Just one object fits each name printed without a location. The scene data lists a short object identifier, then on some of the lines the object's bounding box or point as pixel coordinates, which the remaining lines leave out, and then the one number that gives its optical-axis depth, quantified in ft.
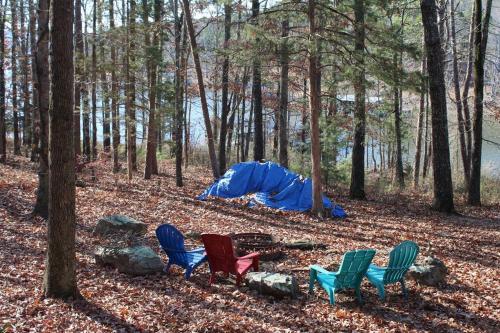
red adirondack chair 21.15
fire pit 26.17
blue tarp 43.75
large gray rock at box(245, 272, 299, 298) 20.10
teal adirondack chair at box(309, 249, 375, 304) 18.95
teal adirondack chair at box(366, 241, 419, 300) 20.16
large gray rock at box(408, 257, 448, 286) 22.17
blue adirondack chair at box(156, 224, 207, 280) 22.62
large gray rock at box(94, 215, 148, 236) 29.30
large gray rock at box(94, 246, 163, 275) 22.33
